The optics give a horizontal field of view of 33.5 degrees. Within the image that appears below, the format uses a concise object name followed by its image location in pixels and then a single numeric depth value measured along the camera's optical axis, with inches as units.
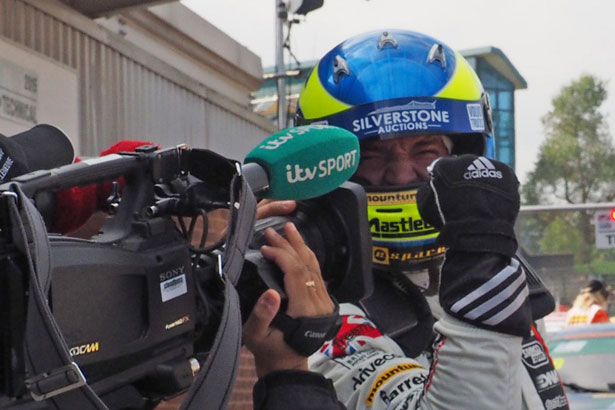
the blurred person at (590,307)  413.4
